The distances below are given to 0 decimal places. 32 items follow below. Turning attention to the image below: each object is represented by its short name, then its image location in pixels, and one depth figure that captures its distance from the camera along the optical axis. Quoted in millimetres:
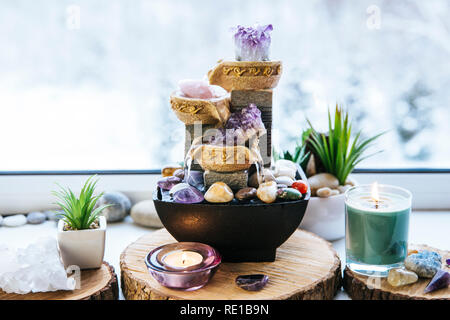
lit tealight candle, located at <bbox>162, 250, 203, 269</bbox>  870
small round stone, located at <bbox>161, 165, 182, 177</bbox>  1150
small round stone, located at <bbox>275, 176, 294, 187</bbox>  1005
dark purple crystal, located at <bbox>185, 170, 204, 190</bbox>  1002
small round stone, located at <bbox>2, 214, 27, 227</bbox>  1339
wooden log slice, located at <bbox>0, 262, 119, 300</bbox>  864
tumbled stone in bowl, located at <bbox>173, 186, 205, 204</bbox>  920
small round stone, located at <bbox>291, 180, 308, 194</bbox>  982
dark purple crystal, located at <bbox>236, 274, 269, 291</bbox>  869
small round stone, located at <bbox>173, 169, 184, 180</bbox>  1049
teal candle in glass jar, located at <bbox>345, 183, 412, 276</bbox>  916
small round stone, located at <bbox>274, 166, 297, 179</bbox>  1067
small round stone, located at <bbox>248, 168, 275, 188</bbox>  1005
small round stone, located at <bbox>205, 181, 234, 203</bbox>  913
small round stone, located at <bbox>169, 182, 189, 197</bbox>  947
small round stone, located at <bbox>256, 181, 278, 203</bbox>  918
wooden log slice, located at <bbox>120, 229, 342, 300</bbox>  858
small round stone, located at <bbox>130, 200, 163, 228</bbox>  1293
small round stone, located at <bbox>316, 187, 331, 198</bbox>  1130
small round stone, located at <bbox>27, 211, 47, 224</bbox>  1351
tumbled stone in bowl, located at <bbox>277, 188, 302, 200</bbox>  931
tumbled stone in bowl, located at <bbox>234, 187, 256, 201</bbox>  929
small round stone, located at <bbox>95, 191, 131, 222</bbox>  1335
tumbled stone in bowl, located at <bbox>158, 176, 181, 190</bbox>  1005
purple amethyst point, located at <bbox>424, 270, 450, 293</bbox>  873
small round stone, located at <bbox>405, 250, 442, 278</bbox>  911
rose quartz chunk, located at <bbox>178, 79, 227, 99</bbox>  957
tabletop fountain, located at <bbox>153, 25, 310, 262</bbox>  919
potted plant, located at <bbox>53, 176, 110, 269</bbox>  945
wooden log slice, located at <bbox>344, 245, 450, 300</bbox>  858
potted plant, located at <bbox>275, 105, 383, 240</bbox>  1148
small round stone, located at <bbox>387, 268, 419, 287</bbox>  887
